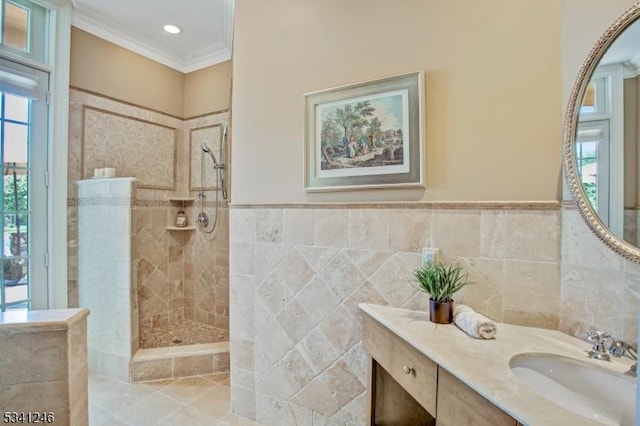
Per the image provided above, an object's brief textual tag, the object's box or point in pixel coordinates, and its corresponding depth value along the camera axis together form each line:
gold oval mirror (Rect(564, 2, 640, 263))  1.00
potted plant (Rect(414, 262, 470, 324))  1.32
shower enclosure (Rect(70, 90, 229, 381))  2.60
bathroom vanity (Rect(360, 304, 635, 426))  0.78
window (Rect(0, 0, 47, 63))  2.35
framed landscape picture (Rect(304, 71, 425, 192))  1.56
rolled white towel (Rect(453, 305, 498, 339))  1.15
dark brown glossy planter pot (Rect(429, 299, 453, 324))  1.32
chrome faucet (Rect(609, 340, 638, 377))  0.99
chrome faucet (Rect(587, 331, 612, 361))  0.99
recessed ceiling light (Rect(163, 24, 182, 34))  2.90
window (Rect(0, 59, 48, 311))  2.35
